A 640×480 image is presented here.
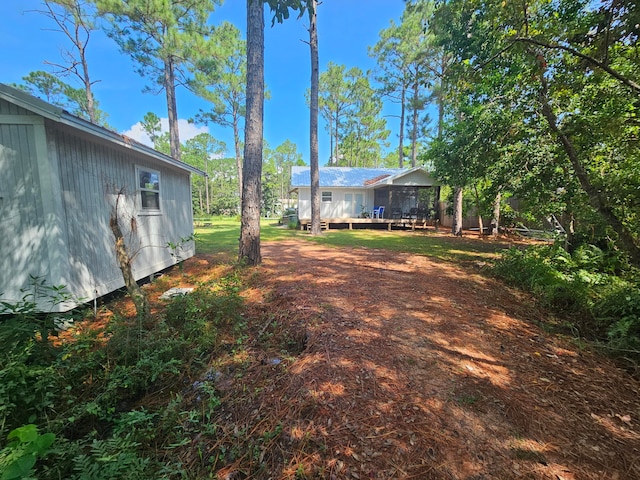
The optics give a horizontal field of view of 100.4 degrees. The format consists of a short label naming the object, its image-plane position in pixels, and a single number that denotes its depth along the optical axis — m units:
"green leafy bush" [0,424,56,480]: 1.30
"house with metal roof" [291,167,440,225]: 16.75
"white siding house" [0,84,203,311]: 3.52
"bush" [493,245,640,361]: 3.02
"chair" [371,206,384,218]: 16.95
